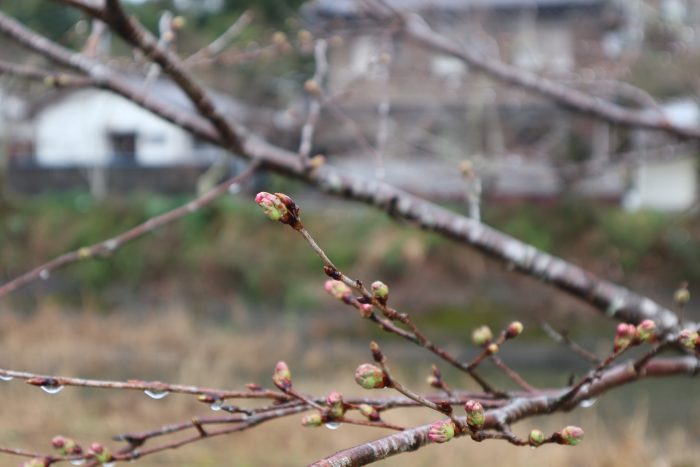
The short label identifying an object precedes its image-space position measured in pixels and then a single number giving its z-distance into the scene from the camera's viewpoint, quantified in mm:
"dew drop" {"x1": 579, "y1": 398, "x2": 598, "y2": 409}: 783
